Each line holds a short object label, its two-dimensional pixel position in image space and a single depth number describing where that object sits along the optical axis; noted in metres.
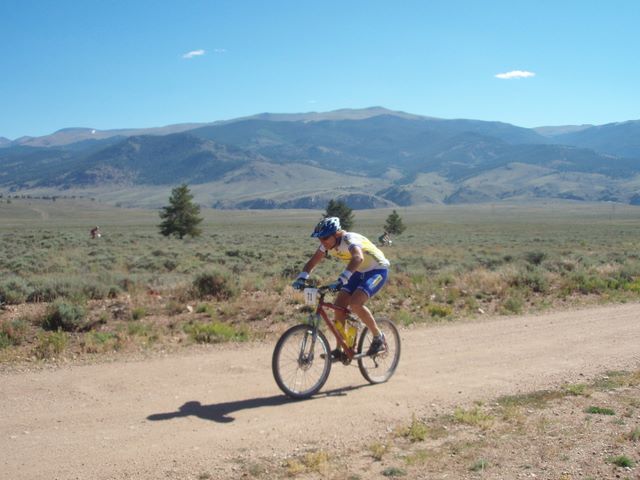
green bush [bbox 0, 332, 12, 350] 8.83
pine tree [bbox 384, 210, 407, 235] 61.75
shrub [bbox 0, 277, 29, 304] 11.98
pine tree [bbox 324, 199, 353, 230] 57.48
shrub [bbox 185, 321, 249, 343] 9.62
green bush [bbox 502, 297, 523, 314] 12.64
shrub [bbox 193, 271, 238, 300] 12.77
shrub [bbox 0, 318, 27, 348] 9.02
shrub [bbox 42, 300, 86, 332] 9.85
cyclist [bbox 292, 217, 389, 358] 6.86
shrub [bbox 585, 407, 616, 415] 6.40
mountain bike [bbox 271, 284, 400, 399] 6.81
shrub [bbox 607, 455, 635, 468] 5.16
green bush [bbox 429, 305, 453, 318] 12.04
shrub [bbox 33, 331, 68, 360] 8.56
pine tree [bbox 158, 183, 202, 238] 48.75
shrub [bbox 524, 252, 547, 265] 22.92
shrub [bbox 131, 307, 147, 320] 10.91
